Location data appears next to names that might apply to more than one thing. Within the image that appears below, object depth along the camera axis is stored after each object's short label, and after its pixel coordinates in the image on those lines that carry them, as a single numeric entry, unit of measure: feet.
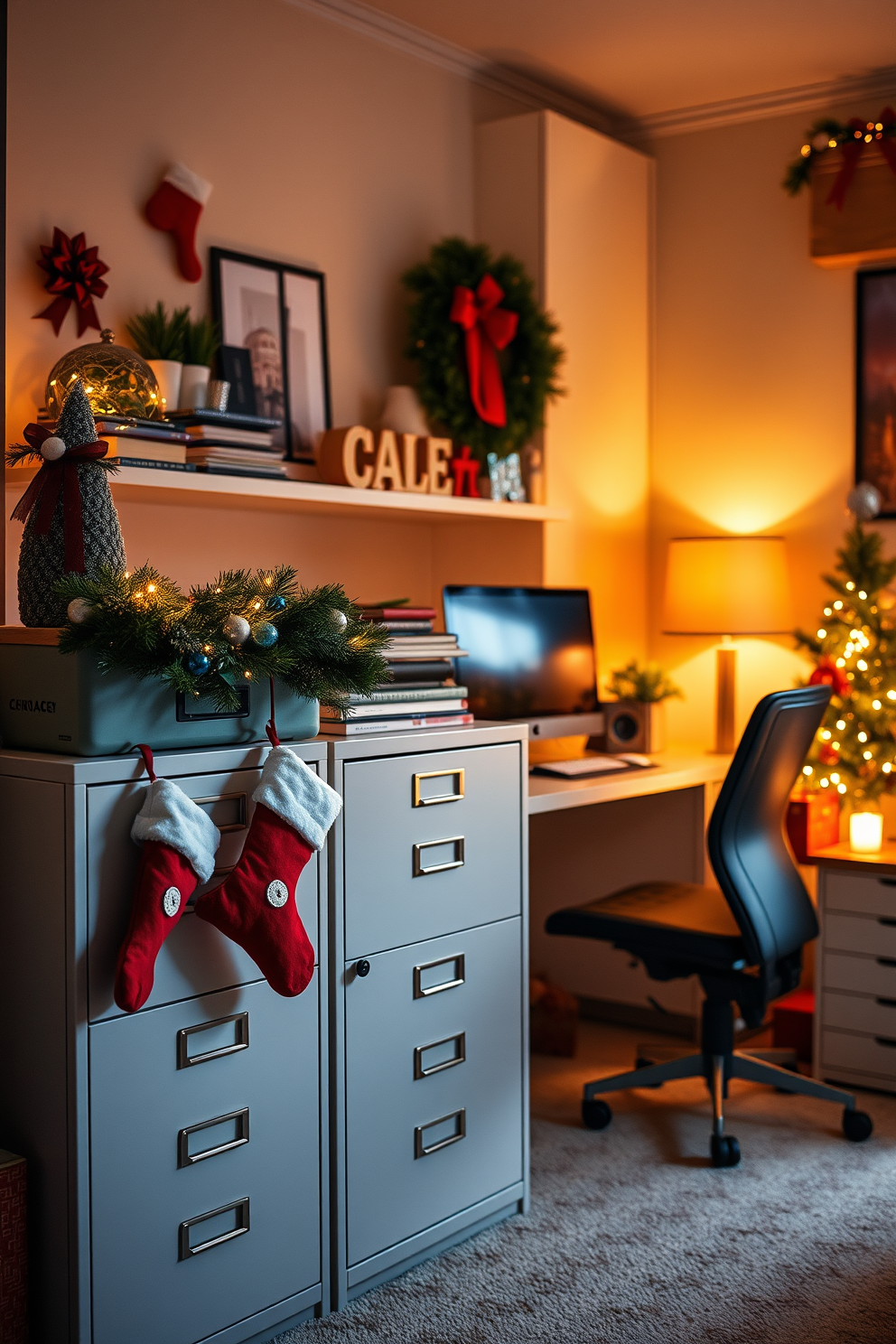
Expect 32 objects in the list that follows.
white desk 11.78
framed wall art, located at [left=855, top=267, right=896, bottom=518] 12.09
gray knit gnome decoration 6.61
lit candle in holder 11.03
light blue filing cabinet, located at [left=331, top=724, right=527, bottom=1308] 7.43
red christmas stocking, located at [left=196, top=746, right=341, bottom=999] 6.50
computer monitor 10.55
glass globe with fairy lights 7.79
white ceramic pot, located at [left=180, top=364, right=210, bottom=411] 8.93
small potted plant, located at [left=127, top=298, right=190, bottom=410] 8.94
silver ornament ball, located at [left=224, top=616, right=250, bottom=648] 6.46
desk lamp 11.96
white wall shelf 8.14
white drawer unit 10.57
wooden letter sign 9.96
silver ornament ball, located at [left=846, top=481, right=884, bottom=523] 11.91
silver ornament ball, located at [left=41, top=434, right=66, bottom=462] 6.52
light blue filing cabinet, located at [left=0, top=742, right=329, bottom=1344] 6.12
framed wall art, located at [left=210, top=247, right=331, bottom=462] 9.75
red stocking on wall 9.16
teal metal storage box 6.31
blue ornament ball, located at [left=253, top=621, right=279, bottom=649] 6.57
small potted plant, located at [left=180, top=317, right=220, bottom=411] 8.94
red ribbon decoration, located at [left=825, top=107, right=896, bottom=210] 11.59
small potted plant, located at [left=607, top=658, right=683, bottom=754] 11.87
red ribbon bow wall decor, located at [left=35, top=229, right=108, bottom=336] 8.45
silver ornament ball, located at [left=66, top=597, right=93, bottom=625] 6.19
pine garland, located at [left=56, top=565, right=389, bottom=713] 6.23
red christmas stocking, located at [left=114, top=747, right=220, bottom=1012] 6.02
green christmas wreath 10.95
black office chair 9.21
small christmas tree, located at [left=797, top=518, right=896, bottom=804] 11.30
